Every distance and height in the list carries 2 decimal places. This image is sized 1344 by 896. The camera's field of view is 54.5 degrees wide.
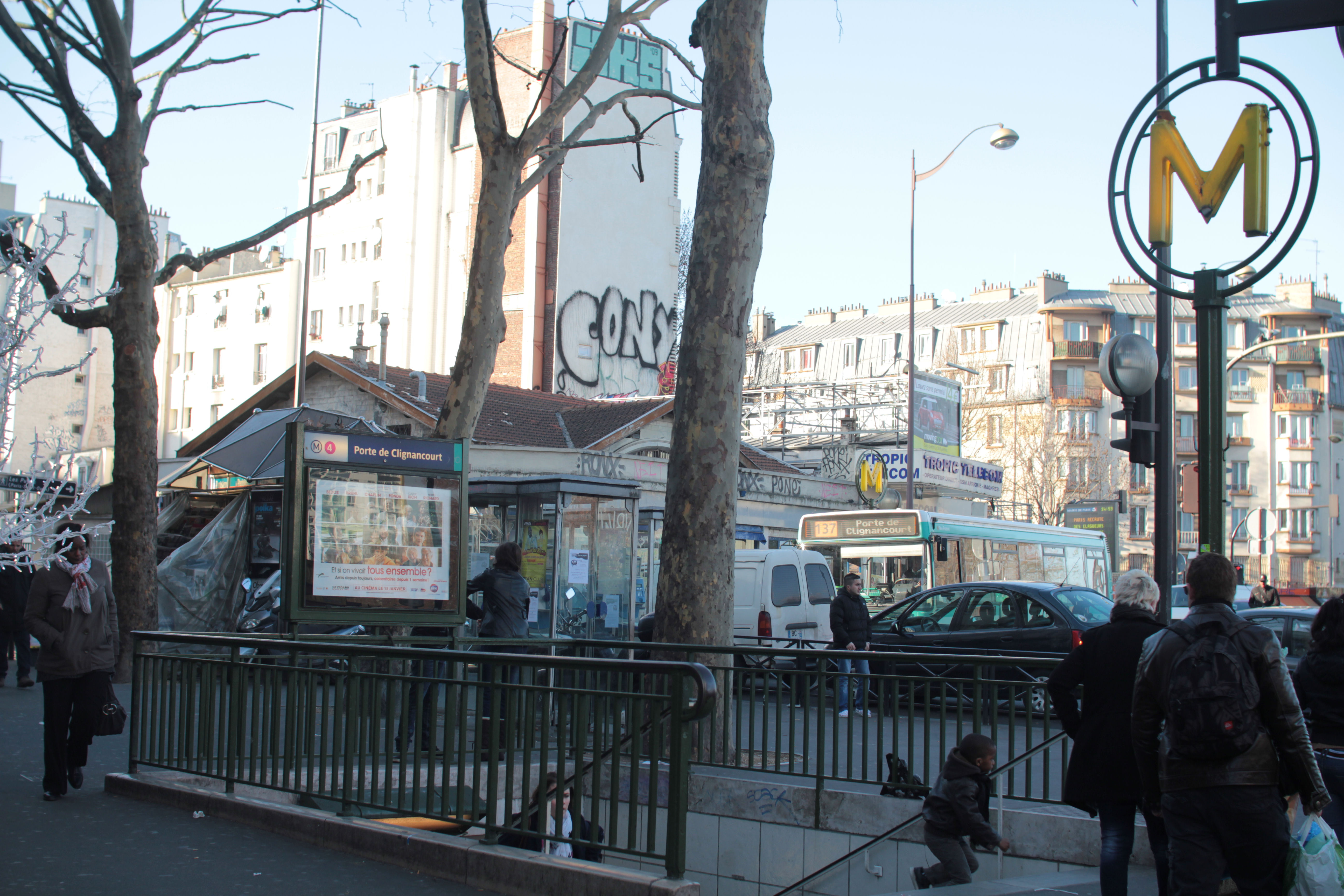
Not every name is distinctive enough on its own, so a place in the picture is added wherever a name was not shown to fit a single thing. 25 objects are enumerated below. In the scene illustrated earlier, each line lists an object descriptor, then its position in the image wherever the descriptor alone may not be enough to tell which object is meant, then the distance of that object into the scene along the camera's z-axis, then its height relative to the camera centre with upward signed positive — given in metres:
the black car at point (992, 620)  16.11 -0.92
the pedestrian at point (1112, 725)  5.87 -0.79
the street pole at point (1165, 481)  7.80 +0.43
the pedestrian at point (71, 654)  8.05 -0.77
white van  19.47 -0.76
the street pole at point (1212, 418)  5.92 +0.61
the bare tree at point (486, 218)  14.23 +3.54
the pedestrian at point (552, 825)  5.89 -1.32
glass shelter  16.56 -0.06
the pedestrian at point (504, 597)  11.28 -0.50
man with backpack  4.59 -0.73
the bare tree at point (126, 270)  15.31 +3.08
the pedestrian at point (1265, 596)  23.47 -0.80
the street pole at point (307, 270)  31.25 +7.56
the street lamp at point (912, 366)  30.64 +4.42
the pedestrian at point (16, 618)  15.38 -1.08
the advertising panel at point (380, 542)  9.52 -0.04
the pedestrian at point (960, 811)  7.31 -1.49
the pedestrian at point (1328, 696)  6.30 -0.69
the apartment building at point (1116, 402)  70.75 +9.35
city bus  23.30 -0.04
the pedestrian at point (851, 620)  15.77 -0.92
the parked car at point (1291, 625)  14.61 -0.80
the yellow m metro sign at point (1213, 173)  5.82 +1.76
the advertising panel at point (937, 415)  40.06 +4.16
